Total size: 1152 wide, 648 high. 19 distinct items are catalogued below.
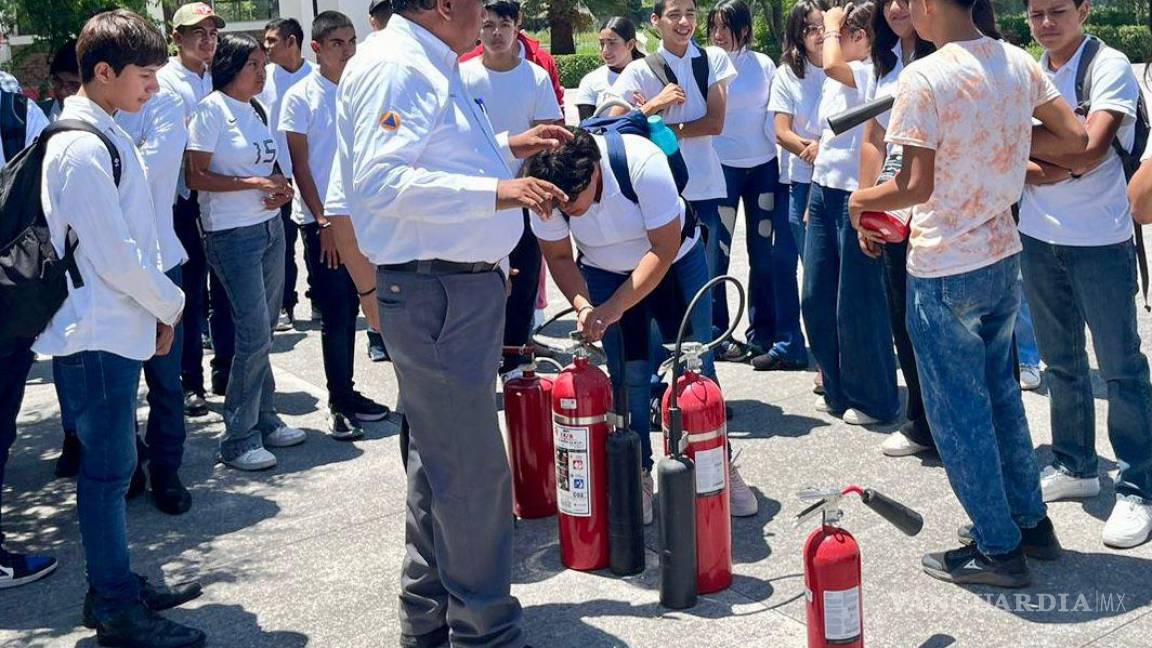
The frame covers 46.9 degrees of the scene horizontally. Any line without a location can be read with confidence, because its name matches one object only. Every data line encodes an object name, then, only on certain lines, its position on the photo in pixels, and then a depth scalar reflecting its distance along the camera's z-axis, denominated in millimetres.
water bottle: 5184
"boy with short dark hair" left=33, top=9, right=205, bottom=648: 4188
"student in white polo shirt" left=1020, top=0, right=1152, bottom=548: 4770
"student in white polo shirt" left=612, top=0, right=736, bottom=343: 7070
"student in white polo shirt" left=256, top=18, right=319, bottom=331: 8336
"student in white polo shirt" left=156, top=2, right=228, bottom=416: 7188
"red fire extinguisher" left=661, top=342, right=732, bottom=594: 4422
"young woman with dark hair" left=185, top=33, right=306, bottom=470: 6195
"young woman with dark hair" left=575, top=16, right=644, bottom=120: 8000
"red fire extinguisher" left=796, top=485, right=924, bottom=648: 3785
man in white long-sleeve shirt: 3686
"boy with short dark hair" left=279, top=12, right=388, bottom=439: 6684
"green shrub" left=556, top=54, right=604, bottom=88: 38656
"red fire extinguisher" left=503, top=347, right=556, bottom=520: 5289
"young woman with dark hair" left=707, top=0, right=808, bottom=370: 7629
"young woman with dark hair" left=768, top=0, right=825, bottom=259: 7098
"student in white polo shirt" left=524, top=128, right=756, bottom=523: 4746
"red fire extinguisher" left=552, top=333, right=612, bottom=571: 4676
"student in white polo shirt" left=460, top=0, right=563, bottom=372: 6613
